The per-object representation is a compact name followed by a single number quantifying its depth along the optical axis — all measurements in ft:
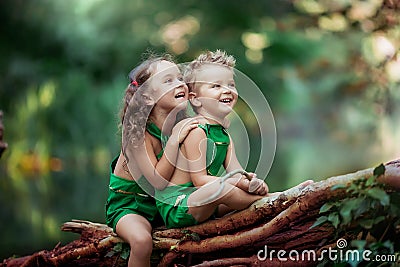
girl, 15.74
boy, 15.46
